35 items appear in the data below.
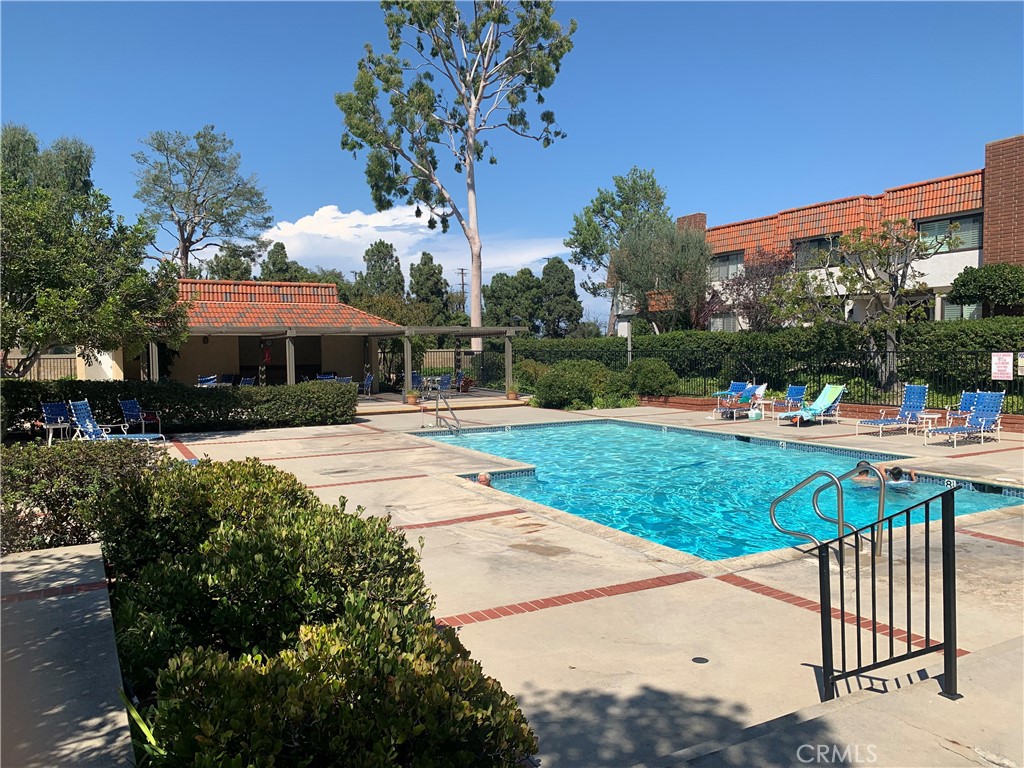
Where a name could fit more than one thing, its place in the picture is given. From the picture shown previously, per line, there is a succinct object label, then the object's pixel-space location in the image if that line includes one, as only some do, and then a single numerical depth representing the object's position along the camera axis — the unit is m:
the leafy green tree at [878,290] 19.92
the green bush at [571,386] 23.78
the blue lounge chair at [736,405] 20.42
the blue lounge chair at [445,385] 28.50
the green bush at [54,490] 6.25
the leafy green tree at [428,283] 57.47
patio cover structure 23.30
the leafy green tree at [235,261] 53.59
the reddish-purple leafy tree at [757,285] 27.91
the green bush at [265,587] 3.91
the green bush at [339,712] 2.39
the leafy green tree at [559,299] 56.12
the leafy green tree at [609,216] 55.34
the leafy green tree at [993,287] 20.47
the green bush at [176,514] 5.25
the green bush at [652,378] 24.12
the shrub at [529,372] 28.82
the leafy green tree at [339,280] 52.34
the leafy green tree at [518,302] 56.34
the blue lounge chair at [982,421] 14.80
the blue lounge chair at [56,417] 15.21
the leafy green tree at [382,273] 63.53
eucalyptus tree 33.47
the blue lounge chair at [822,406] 18.16
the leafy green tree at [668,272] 31.47
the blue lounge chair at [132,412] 16.47
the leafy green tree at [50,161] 37.97
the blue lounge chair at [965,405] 15.97
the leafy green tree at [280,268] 58.03
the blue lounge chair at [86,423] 14.73
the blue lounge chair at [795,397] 19.72
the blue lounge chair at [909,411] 16.31
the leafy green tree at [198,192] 48.47
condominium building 22.23
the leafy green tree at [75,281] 13.49
